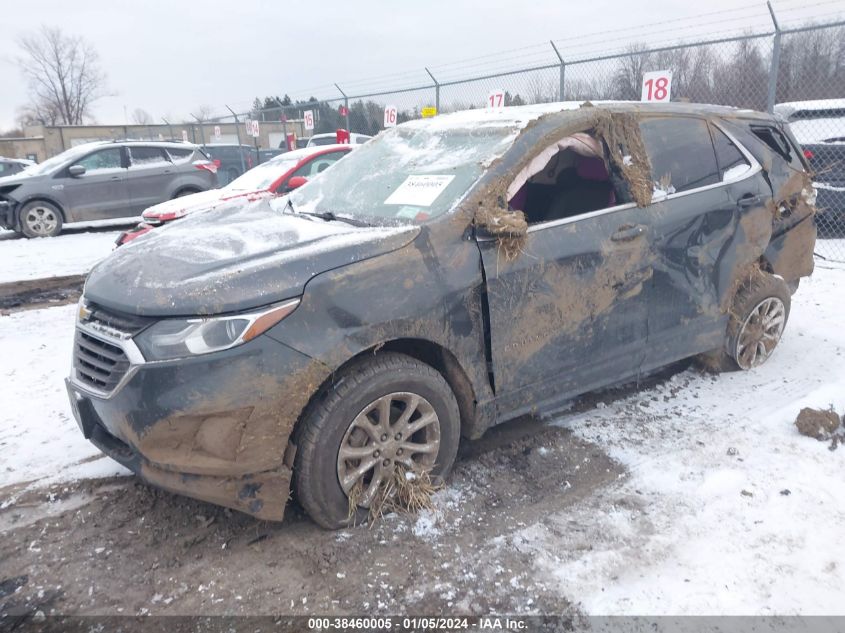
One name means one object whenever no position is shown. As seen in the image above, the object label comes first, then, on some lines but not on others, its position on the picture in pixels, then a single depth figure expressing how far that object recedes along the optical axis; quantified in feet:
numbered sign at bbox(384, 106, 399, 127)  43.47
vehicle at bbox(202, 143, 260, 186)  65.10
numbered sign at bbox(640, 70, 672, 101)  28.50
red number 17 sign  36.14
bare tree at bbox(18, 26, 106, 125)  176.04
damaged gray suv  8.46
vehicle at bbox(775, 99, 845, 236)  28.14
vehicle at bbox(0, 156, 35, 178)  64.69
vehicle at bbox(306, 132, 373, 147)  61.52
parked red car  26.35
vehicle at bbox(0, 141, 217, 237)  38.17
